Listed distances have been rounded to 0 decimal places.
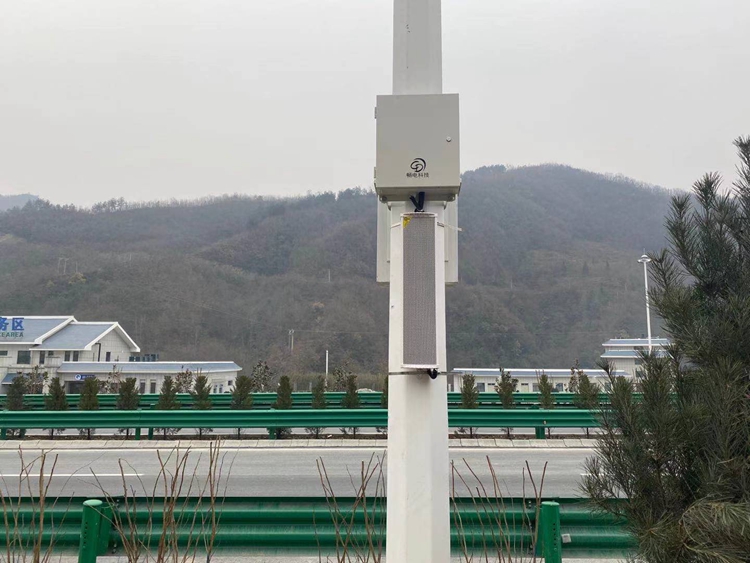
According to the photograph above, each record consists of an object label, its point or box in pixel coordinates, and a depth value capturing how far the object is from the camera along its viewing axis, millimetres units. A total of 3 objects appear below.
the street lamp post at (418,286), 1894
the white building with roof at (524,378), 32750
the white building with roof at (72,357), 34500
